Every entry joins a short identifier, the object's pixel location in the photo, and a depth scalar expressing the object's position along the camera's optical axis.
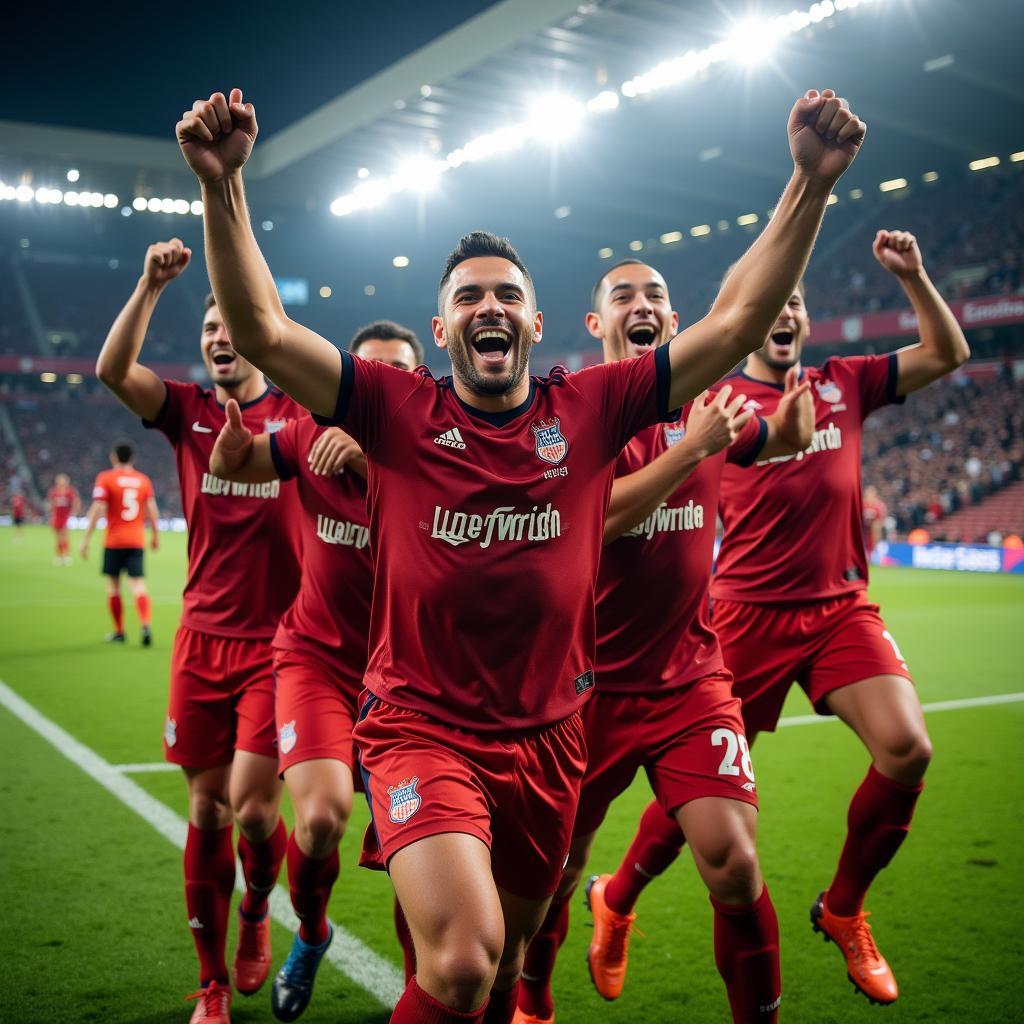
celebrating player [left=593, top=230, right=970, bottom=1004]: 4.02
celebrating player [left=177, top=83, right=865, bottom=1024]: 2.57
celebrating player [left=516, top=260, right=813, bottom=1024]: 3.13
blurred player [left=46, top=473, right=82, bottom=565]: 23.37
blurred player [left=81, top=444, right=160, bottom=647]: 11.98
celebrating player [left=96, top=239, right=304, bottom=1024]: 3.89
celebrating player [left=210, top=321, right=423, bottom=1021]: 3.62
